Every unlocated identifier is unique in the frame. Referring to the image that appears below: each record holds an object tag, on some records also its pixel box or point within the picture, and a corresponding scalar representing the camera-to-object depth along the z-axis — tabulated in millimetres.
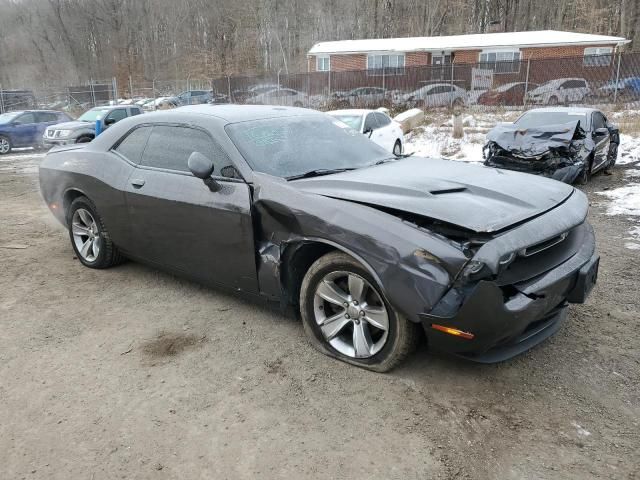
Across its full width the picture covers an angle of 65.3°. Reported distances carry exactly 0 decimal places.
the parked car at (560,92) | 20516
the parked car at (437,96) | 22516
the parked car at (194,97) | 33531
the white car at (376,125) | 11453
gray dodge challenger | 2654
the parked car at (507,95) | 21984
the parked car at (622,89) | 19234
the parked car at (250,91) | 26438
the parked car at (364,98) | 23484
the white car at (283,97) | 25850
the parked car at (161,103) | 32325
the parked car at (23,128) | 16625
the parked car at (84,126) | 15195
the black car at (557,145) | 8758
